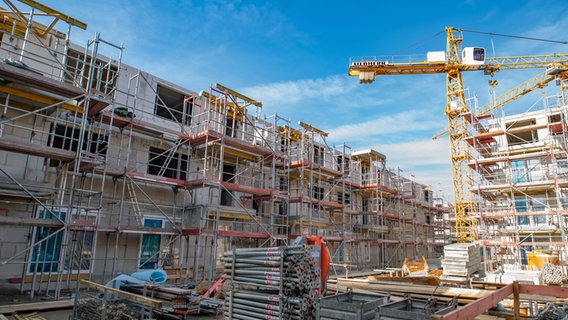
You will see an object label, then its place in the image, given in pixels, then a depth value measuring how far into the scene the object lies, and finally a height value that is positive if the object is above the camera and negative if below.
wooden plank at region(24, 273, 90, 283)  12.23 -1.60
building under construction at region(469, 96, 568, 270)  22.69 +4.41
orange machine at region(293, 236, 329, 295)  8.15 -0.42
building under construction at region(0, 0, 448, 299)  11.89 +2.33
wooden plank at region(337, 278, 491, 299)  9.31 -1.37
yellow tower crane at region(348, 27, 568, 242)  32.31 +15.71
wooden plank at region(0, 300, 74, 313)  8.75 -1.91
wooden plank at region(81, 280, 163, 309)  7.25 -1.36
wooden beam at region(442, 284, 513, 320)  3.87 -0.77
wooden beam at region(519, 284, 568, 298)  5.94 -0.76
